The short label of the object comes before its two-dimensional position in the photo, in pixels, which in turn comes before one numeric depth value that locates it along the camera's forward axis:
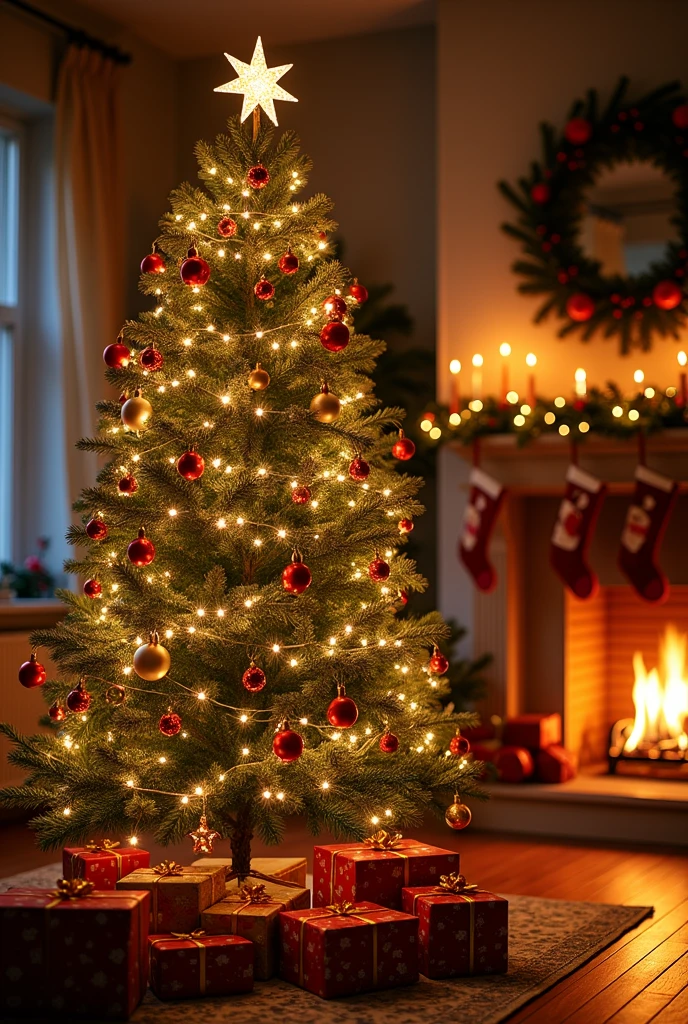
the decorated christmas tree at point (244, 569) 2.95
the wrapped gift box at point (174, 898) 2.82
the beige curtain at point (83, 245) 5.29
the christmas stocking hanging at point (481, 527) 4.85
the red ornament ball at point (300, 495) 2.96
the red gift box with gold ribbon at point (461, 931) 2.85
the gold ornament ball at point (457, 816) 3.07
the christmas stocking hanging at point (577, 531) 4.70
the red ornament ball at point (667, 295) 4.70
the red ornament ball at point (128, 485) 2.96
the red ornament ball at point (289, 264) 3.10
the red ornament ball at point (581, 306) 4.85
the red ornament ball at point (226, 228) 3.11
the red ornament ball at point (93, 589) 3.10
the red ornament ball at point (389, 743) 3.01
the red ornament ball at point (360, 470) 2.98
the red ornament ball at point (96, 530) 2.99
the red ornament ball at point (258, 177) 3.08
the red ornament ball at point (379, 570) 3.01
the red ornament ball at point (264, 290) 3.07
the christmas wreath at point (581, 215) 4.74
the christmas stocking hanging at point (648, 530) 4.57
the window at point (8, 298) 5.43
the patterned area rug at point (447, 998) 2.59
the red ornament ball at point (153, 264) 3.17
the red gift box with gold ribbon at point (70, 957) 2.55
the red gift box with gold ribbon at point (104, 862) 3.03
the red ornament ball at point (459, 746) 3.15
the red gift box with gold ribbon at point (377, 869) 2.98
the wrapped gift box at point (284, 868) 3.30
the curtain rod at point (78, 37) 5.04
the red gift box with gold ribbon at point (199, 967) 2.71
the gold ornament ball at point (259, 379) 2.99
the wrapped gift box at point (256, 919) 2.83
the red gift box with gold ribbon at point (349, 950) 2.72
